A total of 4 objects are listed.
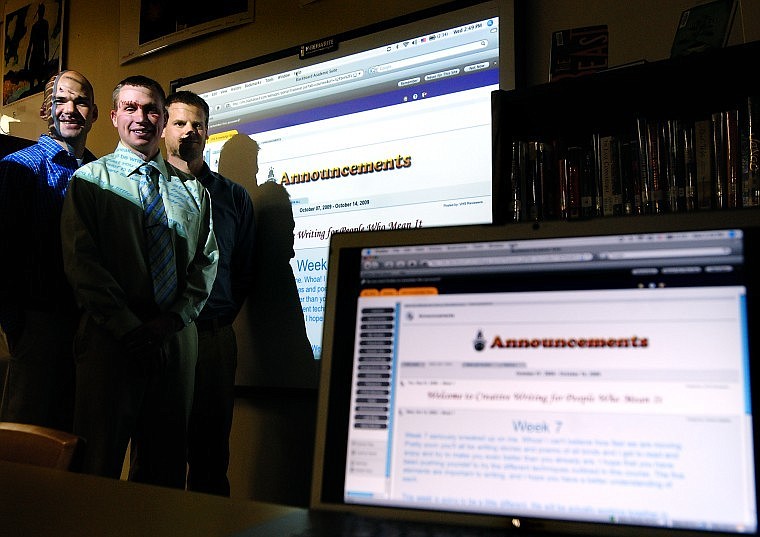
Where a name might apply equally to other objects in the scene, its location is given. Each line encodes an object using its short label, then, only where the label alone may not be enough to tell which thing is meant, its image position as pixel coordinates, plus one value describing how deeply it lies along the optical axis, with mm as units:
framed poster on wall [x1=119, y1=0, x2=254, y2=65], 2885
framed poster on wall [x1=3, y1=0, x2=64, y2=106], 3670
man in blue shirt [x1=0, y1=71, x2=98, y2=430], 2271
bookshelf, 1423
